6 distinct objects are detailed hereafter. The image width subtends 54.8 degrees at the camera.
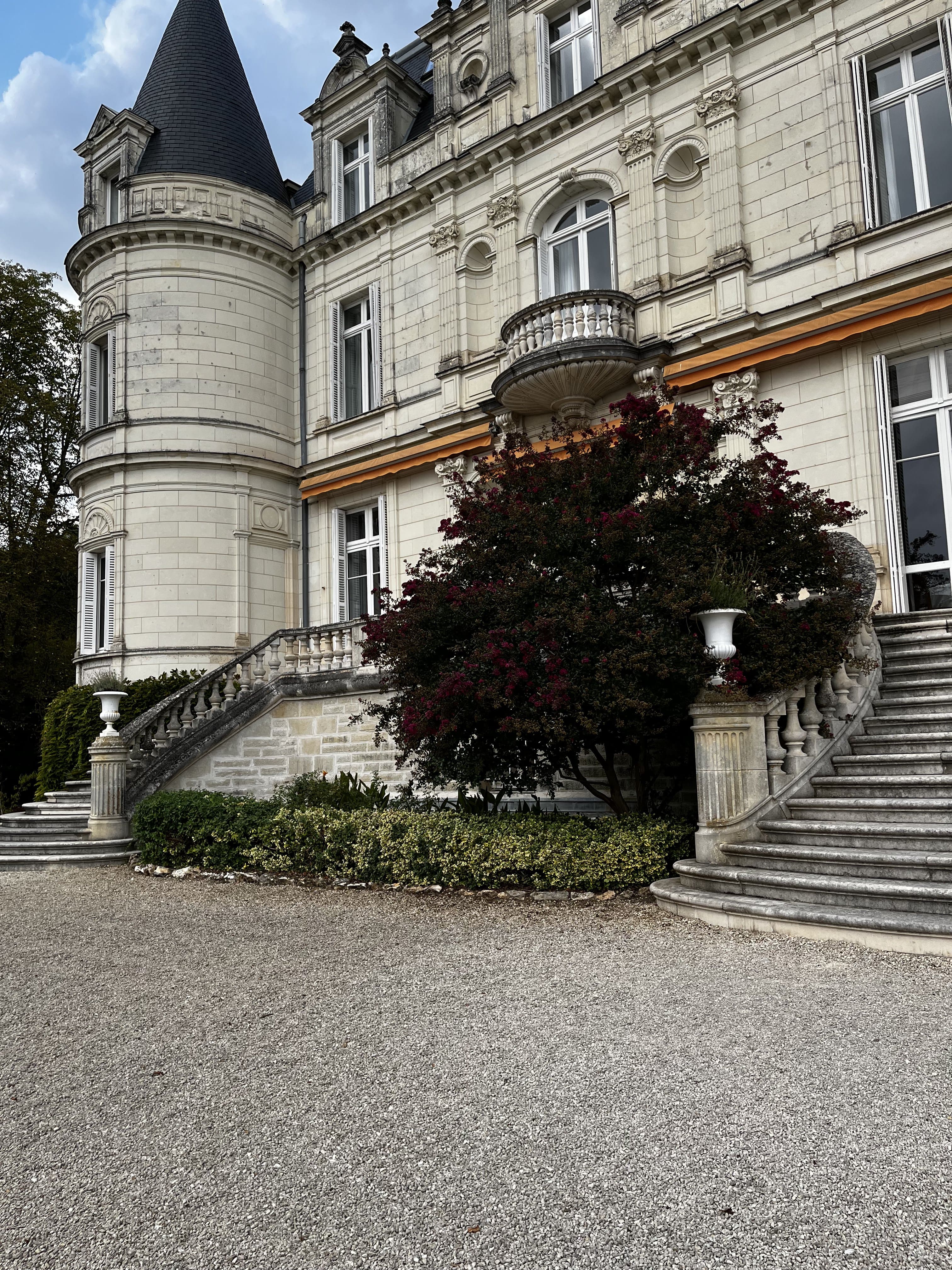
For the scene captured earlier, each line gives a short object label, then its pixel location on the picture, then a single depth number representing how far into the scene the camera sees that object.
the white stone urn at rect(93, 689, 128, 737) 11.55
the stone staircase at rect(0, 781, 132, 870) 10.84
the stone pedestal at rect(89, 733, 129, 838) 11.27
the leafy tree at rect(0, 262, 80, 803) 19.06
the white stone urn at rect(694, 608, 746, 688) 6.77
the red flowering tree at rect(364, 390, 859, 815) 6.99
